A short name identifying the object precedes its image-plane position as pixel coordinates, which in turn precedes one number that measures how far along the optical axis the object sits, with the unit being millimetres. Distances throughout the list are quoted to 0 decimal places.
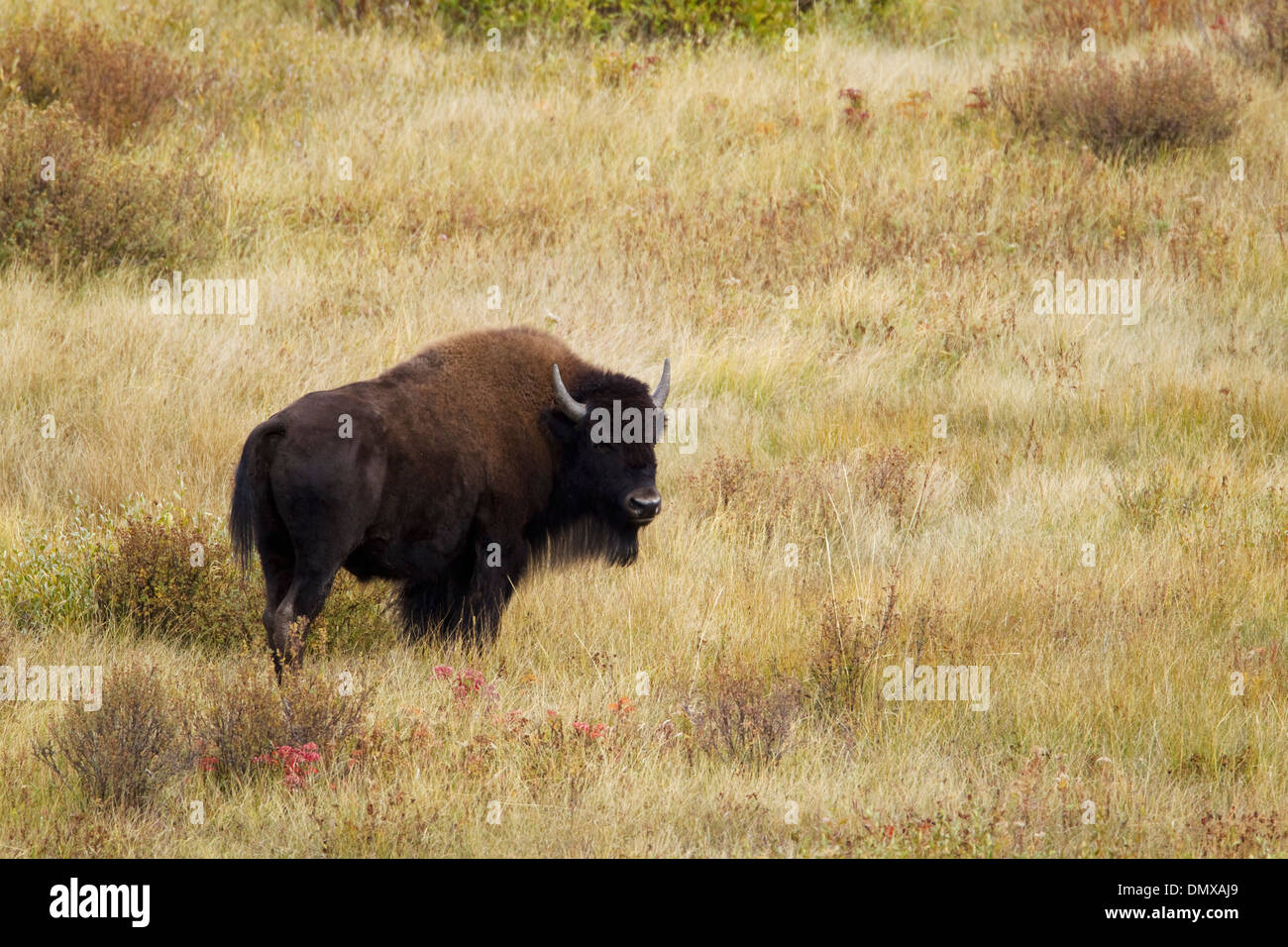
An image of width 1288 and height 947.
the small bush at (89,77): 23625
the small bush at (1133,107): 24969
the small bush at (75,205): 19453
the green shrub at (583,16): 29531
